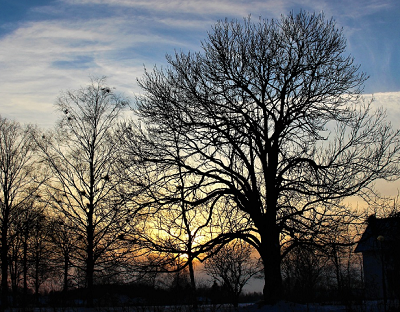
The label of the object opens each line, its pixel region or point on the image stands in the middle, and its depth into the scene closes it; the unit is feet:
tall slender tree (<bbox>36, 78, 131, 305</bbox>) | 68.28
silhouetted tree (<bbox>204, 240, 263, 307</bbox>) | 74.69
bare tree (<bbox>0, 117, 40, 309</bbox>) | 84.69
